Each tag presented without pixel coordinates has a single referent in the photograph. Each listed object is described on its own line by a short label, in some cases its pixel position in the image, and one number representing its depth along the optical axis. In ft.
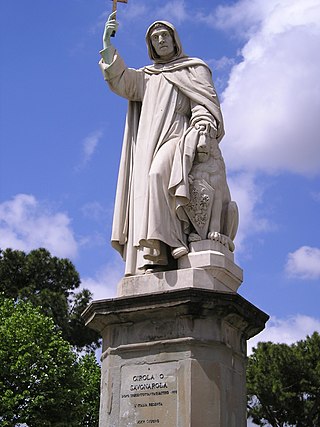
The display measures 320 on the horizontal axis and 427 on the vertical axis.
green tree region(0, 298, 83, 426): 79.41
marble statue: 31.50
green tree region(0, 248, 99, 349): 120.67
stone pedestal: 28.07
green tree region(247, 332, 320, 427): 110.11
